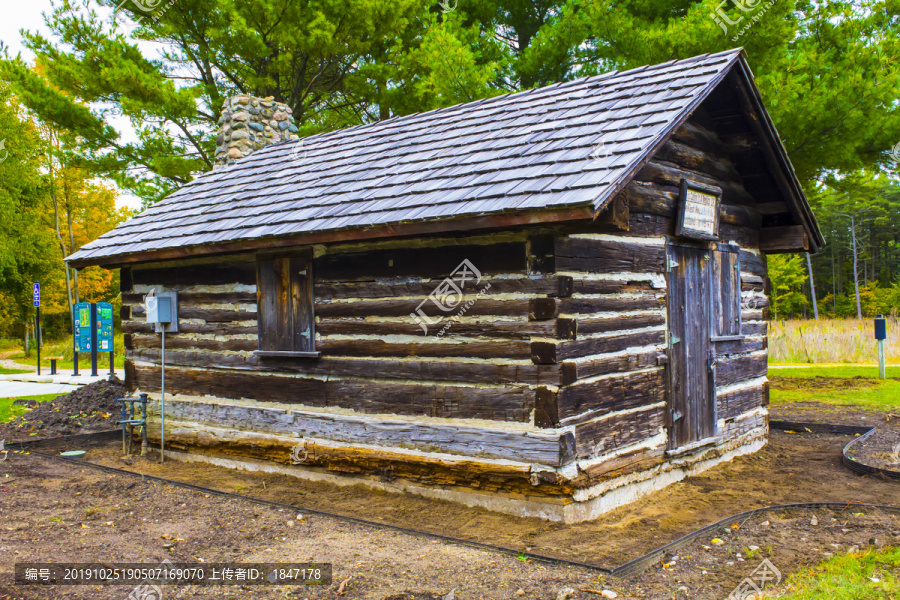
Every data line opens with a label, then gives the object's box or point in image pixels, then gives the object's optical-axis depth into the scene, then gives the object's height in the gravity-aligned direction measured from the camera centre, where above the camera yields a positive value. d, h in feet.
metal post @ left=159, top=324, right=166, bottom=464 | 28.67 -4.54
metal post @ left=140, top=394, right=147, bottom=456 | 29.45 -4.87
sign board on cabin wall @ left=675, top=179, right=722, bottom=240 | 23.16 +3.12
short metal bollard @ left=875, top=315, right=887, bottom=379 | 45.65 -2.72
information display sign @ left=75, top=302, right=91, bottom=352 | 55.06 -0.33
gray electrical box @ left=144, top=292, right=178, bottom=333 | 28.04 +0.44
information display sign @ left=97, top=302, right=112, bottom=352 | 54.70 -0.39
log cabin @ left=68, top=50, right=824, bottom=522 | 19.11 +0.44
